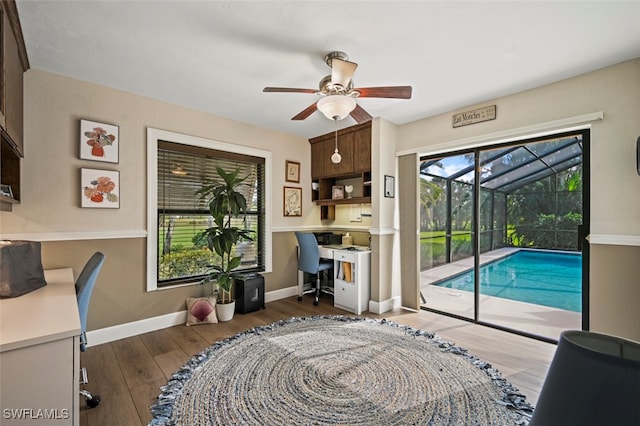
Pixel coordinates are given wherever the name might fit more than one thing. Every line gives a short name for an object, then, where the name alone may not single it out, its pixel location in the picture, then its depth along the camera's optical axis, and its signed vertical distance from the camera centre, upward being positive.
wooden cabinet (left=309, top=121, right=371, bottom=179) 3.87 +0.90
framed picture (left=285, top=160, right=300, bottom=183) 4.33 +0.65
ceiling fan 2.10 +0.94
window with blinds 3.24 +0.07
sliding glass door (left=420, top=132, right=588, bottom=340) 2.97 -0.23
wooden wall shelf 3.93 +0.18
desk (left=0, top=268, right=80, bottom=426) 1.03 -0.59
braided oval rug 1.75 -1.24
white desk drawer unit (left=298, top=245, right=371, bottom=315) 3.62 -0.87
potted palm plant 3.30 -0.25
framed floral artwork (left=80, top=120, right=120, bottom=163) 2.65 +0.68
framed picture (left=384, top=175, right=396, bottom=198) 3.73 +0.36
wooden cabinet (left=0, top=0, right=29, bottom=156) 1.69 +0.93
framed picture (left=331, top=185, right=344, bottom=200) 4.49 +0.34
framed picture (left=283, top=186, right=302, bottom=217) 4.32 +0.19
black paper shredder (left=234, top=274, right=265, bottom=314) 3.52 -1.00
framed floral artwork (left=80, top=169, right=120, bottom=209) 2.65 +0.23
